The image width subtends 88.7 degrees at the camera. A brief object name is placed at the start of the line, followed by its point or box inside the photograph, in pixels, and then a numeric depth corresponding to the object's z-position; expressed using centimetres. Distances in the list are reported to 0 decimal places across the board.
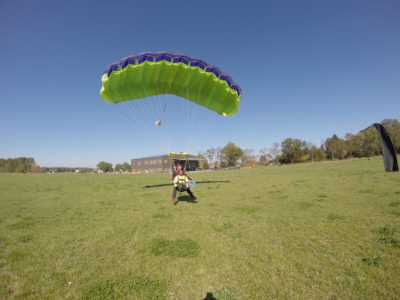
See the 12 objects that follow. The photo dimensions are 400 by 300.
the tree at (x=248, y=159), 12646
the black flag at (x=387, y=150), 1648
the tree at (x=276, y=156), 11881
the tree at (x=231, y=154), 10875
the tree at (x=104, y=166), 17572
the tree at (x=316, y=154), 10175
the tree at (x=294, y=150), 10069
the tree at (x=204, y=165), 12106
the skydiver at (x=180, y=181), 1018
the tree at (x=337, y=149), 9431
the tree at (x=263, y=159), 13001
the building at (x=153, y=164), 9556
